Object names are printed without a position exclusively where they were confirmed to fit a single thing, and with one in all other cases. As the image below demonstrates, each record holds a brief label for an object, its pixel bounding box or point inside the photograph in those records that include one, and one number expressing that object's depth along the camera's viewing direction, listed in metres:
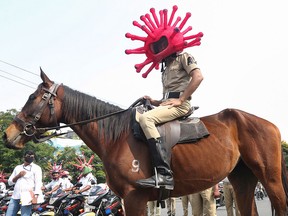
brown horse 4.29
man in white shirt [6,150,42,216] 8.80
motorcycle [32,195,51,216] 12.09
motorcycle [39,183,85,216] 10.99
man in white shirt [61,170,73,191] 15.86
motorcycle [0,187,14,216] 14.15
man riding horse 4.27
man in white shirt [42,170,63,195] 15.79
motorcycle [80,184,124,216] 10.14
